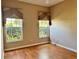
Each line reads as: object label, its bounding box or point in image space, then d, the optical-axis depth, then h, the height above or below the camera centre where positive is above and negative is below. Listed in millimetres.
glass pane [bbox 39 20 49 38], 3399 -4
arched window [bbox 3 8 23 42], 2531 +198
